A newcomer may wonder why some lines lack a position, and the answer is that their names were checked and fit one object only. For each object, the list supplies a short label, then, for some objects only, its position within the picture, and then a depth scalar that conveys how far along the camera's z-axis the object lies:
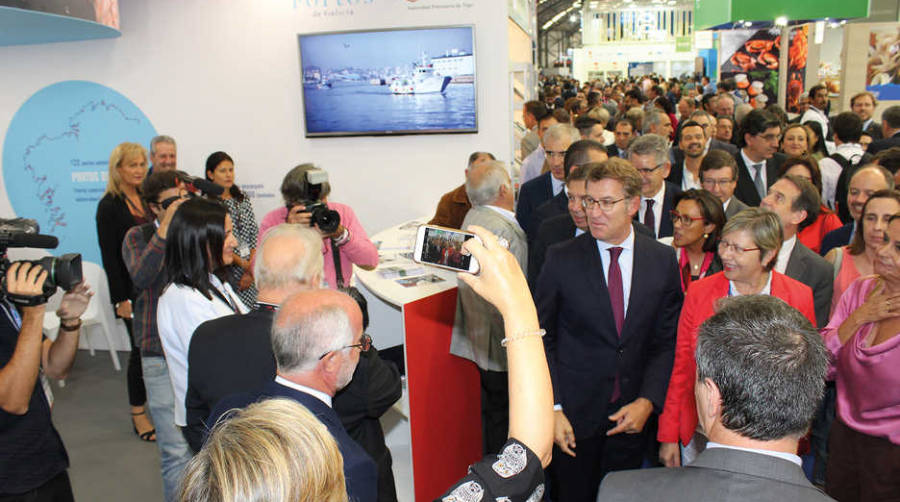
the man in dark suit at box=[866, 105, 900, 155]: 4.93
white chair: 5.13
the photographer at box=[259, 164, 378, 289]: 3.05
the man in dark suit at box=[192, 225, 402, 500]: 1.87
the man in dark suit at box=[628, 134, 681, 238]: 3.63
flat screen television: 5.30
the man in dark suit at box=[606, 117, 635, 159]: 6.26
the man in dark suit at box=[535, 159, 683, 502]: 2.47
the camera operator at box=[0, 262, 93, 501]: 1.87
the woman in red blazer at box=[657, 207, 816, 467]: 2.34
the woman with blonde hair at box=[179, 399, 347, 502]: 0.96
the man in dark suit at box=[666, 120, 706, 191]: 4.58
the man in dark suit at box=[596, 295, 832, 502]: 1.20
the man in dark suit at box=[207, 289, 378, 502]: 1.55
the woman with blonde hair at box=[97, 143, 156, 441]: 4.09
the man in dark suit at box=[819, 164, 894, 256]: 3.08
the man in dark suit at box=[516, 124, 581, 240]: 4.15
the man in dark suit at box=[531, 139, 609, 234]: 3.45
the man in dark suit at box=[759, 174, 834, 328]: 2.59
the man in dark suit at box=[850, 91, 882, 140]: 6.41
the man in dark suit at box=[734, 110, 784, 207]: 4.35
